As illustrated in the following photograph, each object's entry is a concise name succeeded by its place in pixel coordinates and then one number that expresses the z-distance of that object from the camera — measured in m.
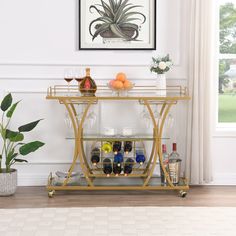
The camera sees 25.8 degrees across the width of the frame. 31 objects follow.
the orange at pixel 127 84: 4.64
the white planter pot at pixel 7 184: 4.59
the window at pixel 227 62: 5.13
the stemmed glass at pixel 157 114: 4.71
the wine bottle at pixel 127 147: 4.77
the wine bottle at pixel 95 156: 4.71
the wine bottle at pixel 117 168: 4.65
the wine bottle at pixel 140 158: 4.75
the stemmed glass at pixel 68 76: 4.56
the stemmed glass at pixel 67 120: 4.72
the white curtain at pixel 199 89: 4.82
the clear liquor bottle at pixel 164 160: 4.73
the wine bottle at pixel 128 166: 4.66
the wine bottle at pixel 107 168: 4.65
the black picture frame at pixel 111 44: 4.89
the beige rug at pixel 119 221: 3.61
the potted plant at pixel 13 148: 4.59
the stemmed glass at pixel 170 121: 4.69
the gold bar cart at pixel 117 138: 4.52
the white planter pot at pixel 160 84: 4.68
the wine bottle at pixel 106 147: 4.75
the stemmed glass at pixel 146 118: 4.72
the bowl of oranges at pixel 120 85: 4.61
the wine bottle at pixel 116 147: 4.73
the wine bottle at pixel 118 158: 4.69
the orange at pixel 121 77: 4.66
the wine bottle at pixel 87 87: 4.57
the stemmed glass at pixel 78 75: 4.59
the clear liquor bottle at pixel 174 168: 4.71
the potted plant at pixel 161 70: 4.67
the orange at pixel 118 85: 4.60
